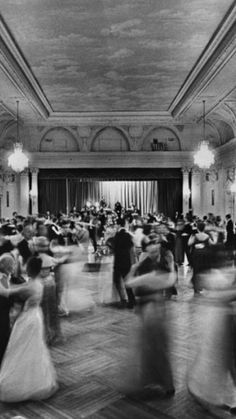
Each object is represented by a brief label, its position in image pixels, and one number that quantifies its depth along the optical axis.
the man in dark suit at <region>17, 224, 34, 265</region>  7.03
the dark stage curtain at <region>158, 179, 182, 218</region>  17.98
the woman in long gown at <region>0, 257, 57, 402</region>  4.03
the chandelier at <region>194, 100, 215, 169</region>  11.82
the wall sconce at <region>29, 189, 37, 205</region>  17.41
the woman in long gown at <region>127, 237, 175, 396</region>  4.17
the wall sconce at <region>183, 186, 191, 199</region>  17.59
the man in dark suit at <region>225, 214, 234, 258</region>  10.69
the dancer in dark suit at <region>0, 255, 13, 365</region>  4.49
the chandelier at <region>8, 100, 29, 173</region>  11.92
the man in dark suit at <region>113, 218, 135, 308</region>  7.31
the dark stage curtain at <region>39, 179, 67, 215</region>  17.92
